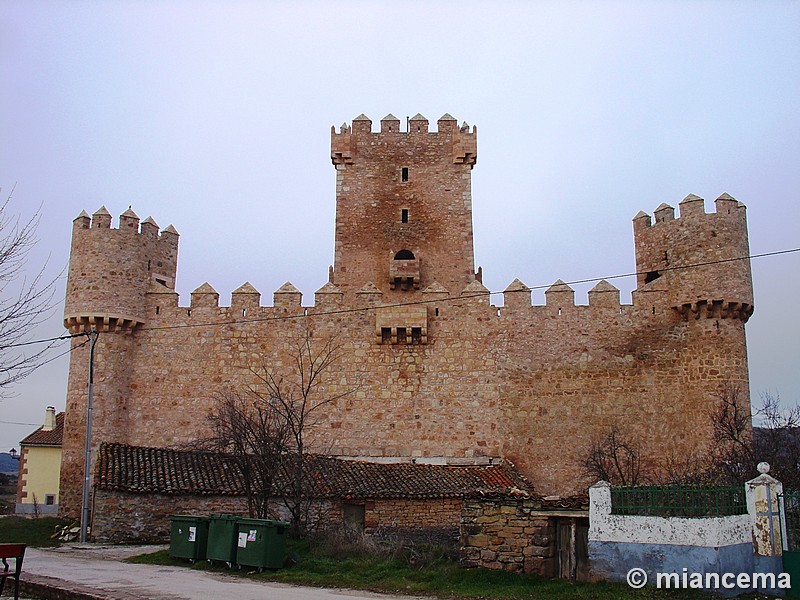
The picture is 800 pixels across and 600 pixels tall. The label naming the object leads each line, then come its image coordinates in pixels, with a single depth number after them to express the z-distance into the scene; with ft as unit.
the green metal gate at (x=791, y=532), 34.96
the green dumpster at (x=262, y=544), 46.34
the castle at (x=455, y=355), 74.08
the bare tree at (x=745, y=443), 57.62
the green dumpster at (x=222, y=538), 48.32
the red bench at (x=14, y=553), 31.09
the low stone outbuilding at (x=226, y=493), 62.69
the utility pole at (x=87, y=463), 63.77
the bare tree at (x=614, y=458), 70.95
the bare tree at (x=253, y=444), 60.64
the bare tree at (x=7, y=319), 37.27
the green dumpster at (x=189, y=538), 50.88
